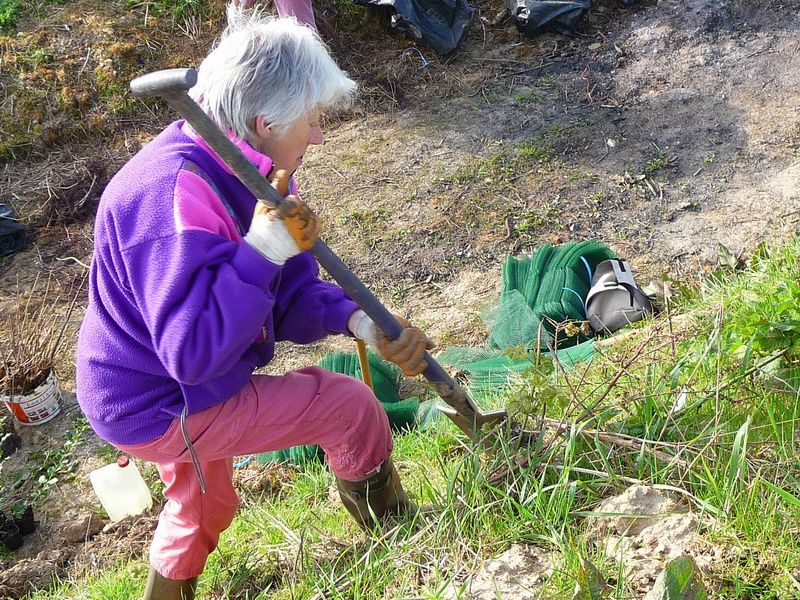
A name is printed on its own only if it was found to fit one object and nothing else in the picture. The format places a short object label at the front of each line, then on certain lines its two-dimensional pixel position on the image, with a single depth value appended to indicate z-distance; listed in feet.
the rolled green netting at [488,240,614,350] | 13.41
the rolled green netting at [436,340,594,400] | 10.94
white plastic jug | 12.03
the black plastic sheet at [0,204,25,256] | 19.10
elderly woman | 6.31
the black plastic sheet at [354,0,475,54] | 22.90
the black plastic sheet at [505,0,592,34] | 22.61
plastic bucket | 14.71
